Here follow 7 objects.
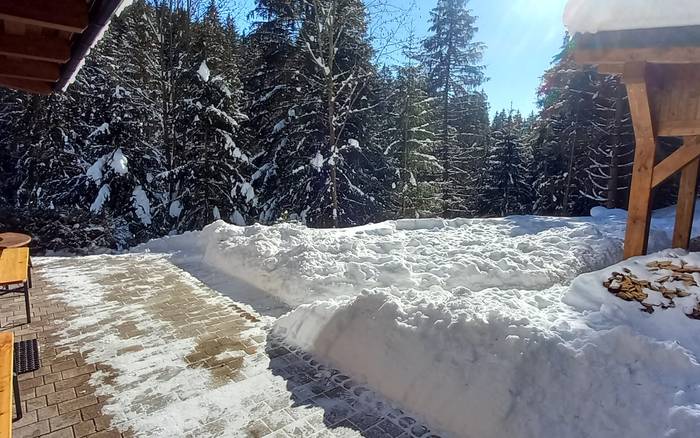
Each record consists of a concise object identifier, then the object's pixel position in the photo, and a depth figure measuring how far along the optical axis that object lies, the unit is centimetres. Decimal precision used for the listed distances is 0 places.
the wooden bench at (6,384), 186
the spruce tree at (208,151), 1127
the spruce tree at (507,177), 1841
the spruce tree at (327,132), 1174
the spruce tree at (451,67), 1706
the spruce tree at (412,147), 1430
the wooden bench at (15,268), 382
